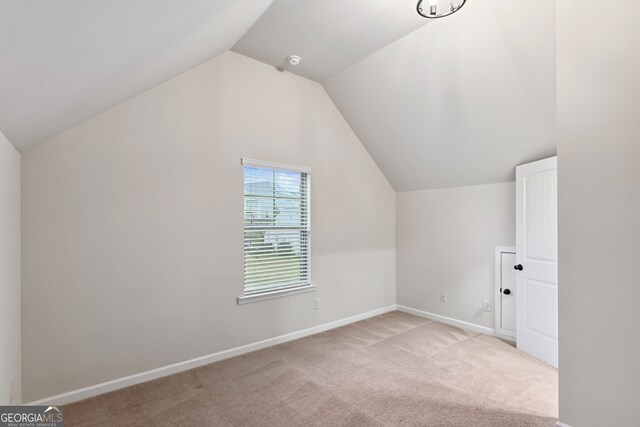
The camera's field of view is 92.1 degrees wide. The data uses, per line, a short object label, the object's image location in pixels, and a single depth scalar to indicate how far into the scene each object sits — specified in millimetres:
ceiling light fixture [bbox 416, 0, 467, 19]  2227
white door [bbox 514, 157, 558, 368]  2939
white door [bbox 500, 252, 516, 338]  3543
